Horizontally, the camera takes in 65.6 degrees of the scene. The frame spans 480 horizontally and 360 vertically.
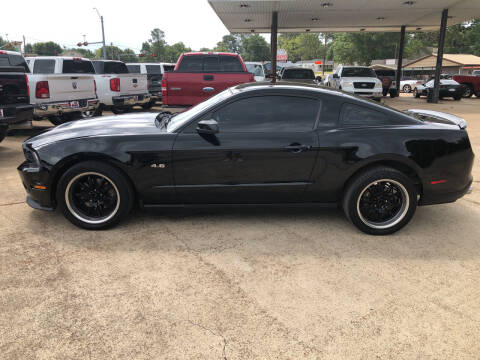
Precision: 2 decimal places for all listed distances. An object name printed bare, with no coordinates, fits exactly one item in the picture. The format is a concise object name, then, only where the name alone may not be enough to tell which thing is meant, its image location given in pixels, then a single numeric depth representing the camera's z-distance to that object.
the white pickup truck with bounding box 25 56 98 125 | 8.34
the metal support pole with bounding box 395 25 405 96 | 23.97
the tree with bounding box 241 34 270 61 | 134.38
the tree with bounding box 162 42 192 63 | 139.25
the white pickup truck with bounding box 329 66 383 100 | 17.06
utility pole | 37.66
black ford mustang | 3.69
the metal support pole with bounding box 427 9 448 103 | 19.38
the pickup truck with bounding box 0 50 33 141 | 6.64
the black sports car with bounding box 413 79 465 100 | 21.48
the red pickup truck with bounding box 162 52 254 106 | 8.62
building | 47.66
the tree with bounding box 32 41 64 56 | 136.75
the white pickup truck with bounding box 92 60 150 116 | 10.95
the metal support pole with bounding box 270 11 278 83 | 19.62
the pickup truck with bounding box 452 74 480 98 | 23.80
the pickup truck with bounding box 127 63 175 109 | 14.99
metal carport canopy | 17.84
